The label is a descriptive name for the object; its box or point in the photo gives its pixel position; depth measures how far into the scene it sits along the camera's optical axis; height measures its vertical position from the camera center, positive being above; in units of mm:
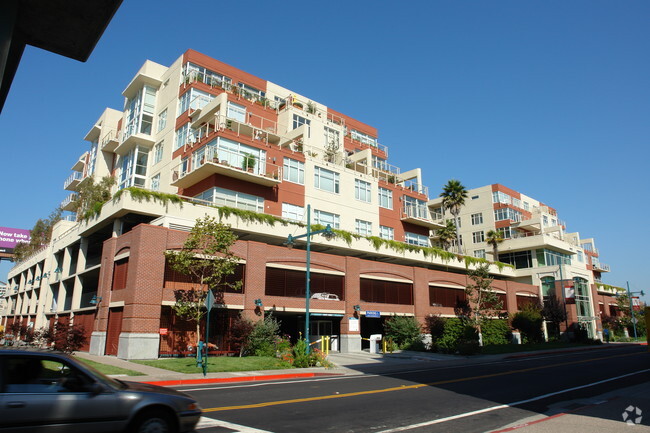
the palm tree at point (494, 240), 67438 +12630
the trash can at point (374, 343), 34594 -1071
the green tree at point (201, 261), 26094 +3769
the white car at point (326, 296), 34812 +2404
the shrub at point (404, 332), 37225 -290
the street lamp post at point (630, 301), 74150 +4440
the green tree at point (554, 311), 54844 +1988
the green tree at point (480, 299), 46825 +2979
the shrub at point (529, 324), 51519 +456
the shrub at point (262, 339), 27484 -625
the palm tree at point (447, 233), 61106 +12296
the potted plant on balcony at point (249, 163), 36594 +12830
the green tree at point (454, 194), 60406 +17187
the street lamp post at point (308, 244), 25047 +4795
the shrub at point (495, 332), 47156 -373
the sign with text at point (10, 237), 89312 +17313
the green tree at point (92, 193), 43250 +12665
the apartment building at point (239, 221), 29000 +8120
